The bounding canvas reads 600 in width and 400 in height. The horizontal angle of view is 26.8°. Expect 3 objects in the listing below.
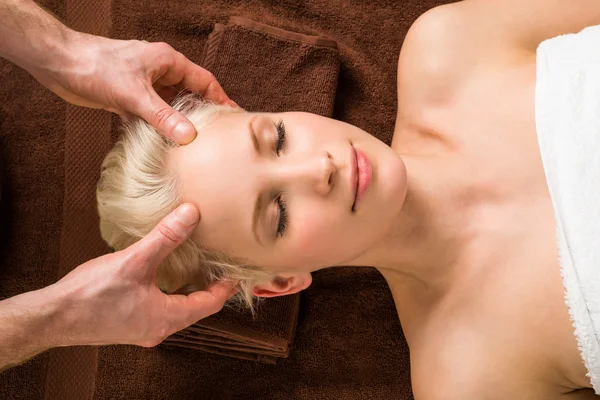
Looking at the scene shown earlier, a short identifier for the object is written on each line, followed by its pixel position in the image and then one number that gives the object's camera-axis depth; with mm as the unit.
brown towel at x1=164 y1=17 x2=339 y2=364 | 1160
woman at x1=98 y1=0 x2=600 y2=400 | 974
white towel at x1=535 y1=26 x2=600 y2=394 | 970
